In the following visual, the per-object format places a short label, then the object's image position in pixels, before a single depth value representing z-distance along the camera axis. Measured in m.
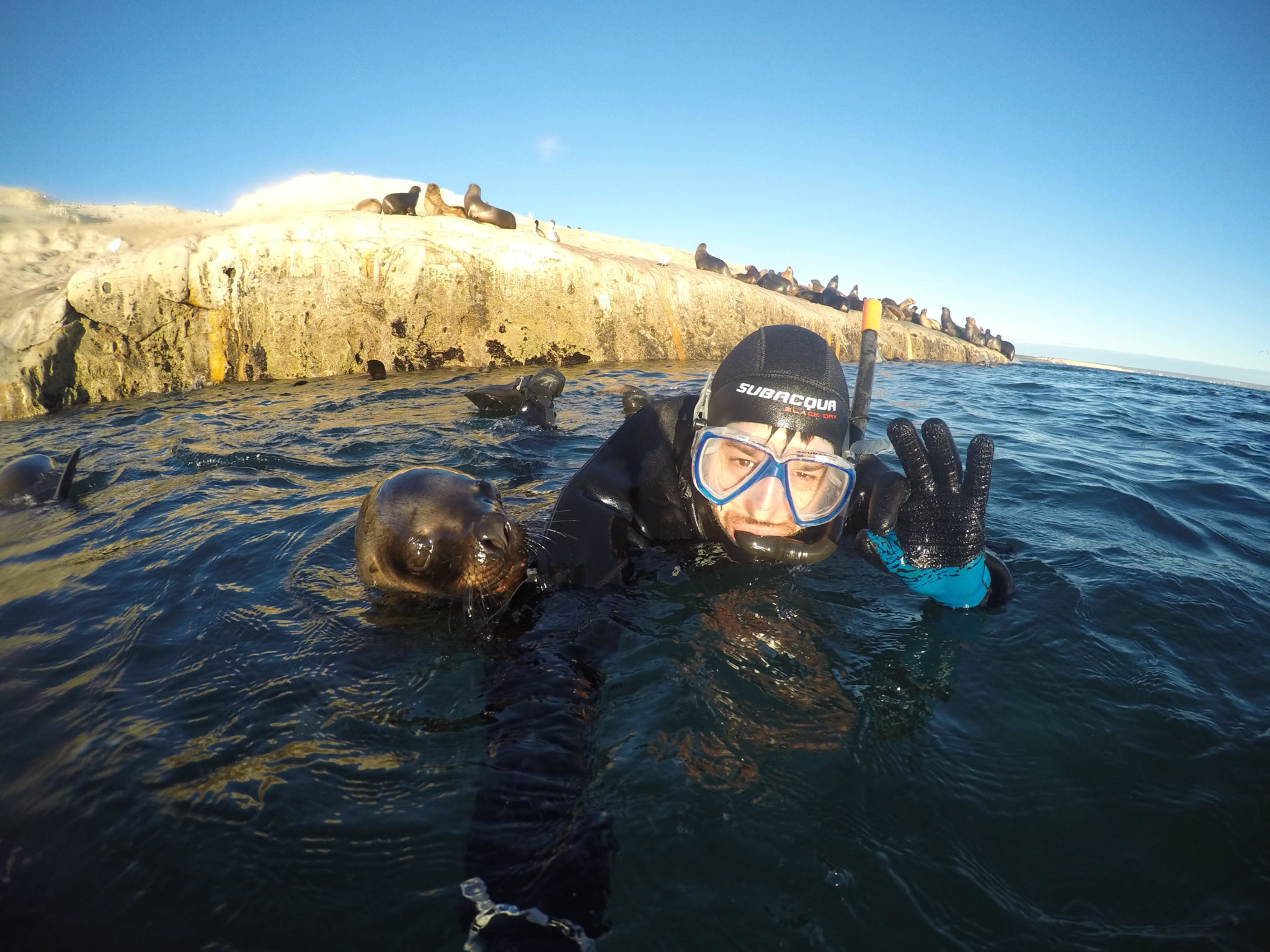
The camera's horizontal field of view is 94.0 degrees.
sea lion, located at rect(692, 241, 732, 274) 19.56
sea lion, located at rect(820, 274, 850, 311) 20.53
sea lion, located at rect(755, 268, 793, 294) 19.58
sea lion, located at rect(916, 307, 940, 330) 24.39
